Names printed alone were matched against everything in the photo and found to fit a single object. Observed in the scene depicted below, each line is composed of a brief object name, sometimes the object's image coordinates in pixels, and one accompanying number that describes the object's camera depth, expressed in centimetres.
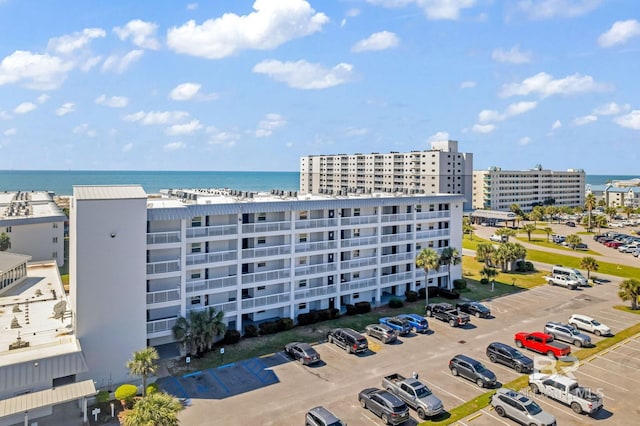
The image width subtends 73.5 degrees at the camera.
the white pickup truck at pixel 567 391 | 2639
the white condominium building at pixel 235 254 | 3086
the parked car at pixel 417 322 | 4112
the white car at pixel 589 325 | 4059
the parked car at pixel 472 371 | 3005
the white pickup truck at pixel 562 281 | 5781
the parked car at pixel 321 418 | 2405
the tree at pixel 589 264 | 6086
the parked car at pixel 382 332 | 3828
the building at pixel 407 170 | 13512
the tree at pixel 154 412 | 1994
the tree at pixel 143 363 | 2739
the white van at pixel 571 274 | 5844
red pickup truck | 3559
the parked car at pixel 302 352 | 3384
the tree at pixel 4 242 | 5831
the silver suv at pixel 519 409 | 2477
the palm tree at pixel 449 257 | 5244
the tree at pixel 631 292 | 4734
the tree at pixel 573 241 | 8550
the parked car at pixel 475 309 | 4566
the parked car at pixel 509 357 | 3262
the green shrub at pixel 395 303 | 4832
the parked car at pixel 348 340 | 3581
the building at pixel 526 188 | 15312
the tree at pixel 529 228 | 9646
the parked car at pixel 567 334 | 3797
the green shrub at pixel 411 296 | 5047
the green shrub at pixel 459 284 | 5562
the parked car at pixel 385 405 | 2528
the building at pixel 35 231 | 6075
